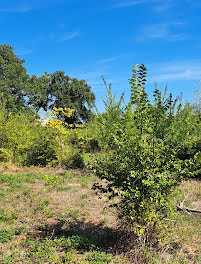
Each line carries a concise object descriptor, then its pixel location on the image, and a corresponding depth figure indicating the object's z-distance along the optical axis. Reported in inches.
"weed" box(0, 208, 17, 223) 215.2
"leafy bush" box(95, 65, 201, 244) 140.7
